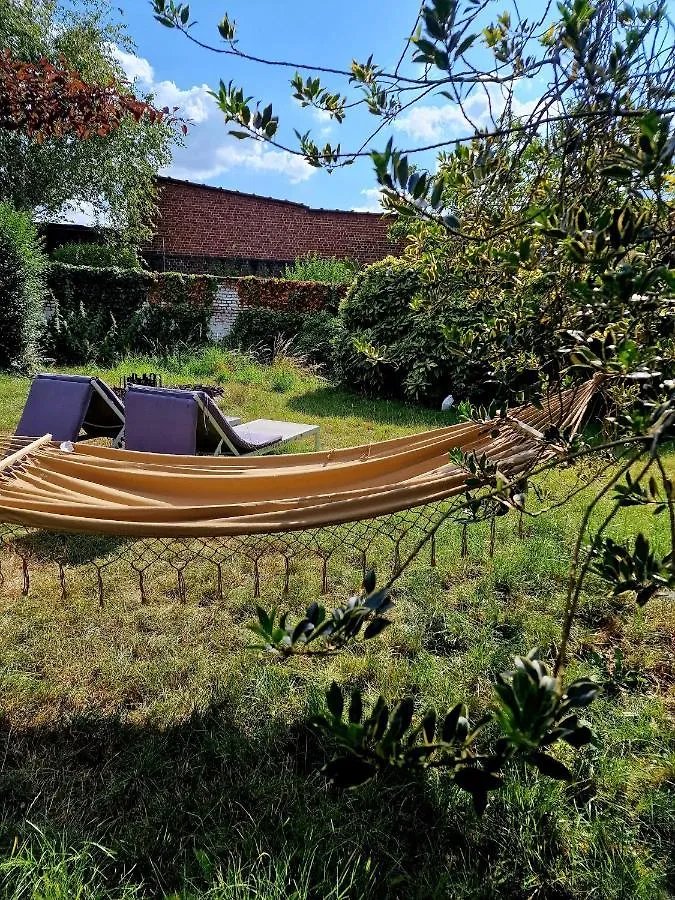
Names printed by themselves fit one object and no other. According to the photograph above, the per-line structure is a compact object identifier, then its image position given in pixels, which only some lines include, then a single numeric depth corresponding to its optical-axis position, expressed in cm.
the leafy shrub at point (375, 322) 679
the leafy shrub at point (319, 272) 1071
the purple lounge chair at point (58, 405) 354
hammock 186
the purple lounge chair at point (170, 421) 339
